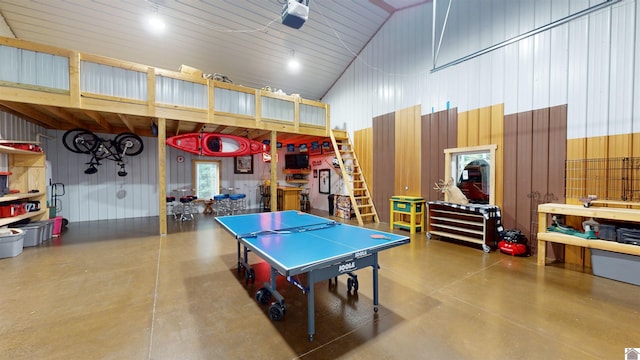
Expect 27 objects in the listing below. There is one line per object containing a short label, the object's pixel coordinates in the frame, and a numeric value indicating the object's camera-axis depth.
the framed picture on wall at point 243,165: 9.74
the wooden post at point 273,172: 6.69
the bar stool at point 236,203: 8.41
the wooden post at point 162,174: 5.43
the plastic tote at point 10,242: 3.97
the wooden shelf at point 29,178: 5.09
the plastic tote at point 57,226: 5.42
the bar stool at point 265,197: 9.77
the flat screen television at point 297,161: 9.85
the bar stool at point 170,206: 8.30
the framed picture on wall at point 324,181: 9.19
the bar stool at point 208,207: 8.94
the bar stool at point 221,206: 8.66
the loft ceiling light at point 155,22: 5.24
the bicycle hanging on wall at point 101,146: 6.98
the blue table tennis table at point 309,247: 1.91
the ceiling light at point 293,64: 7.53
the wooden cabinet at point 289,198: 9.09
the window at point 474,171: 4.87
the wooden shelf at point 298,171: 10.09
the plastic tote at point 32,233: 4.59
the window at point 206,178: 9.04
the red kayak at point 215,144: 6.12
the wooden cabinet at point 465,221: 4.48
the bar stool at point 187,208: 7.48
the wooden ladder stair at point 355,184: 7.15
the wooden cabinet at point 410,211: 5.79
